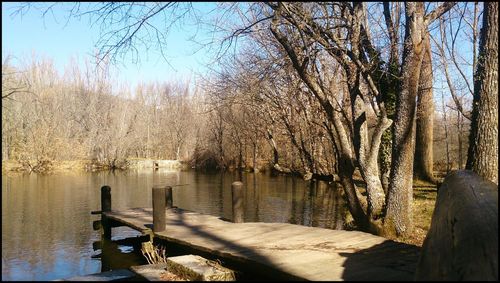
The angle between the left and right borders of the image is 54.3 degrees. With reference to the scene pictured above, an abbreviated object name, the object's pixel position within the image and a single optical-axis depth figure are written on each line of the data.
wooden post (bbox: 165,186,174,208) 13.29
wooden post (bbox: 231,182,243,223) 9.83
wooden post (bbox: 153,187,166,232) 9.48
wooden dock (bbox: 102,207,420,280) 5.56
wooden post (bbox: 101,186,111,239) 13.03
